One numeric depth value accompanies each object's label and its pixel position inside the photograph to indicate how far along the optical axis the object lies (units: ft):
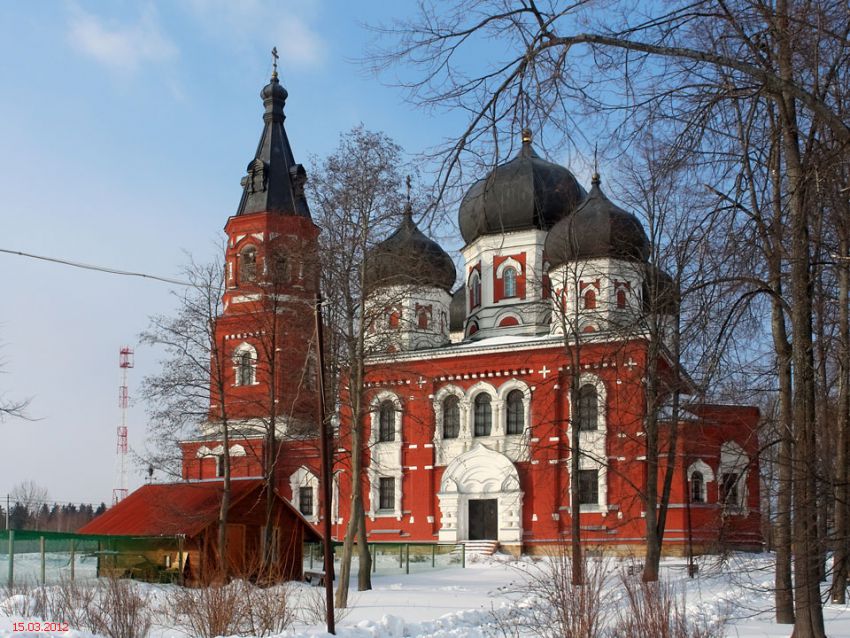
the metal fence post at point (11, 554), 58.92
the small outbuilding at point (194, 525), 71.15
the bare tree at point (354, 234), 68.85
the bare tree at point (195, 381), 77.66
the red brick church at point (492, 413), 106.63
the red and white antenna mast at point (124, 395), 189.37
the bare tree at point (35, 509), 290.97
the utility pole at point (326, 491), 43.04
